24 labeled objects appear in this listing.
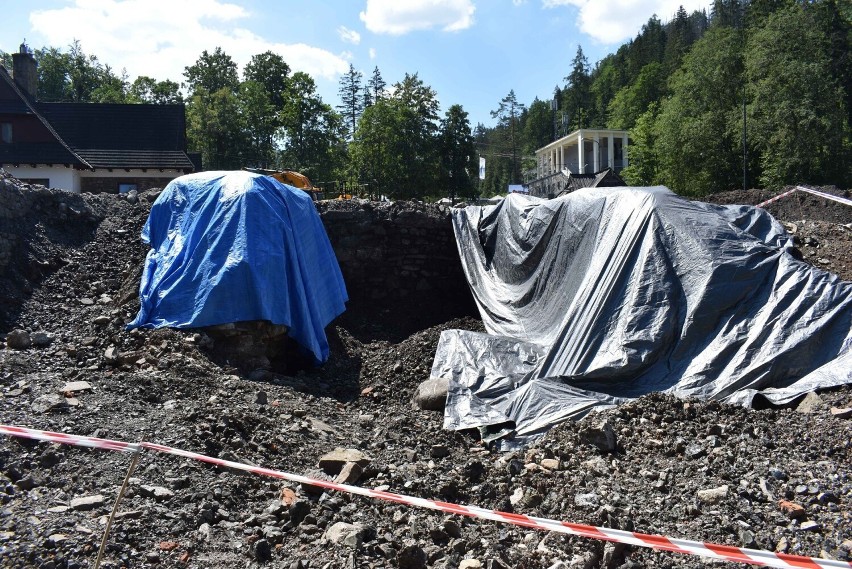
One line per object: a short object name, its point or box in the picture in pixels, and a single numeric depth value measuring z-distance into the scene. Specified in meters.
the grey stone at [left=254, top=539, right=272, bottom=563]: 3.68
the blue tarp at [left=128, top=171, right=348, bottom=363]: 7.59
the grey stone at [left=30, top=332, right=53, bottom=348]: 7.11
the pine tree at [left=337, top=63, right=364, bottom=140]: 52.12
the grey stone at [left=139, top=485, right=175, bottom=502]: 4.11
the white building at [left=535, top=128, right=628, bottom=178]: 52.12
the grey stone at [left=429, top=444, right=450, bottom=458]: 5.46
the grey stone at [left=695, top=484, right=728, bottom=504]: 3.98
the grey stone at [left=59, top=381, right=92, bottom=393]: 5.62
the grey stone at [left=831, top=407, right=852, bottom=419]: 4.88
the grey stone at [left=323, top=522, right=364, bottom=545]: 3.73
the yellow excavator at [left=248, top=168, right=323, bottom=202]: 18.69
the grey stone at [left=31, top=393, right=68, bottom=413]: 5.09
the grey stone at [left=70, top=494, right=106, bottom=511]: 3.91
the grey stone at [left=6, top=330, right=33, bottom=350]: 6.95
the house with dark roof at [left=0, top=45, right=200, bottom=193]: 21.84
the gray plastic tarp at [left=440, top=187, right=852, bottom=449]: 5.89
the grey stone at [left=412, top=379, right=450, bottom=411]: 6.75
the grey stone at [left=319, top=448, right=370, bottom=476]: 4.84
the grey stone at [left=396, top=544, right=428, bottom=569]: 3.57
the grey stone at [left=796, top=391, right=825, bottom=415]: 5.15
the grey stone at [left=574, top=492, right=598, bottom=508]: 4.11
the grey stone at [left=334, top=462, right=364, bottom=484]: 4.63
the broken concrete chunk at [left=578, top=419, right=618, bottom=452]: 5.11
